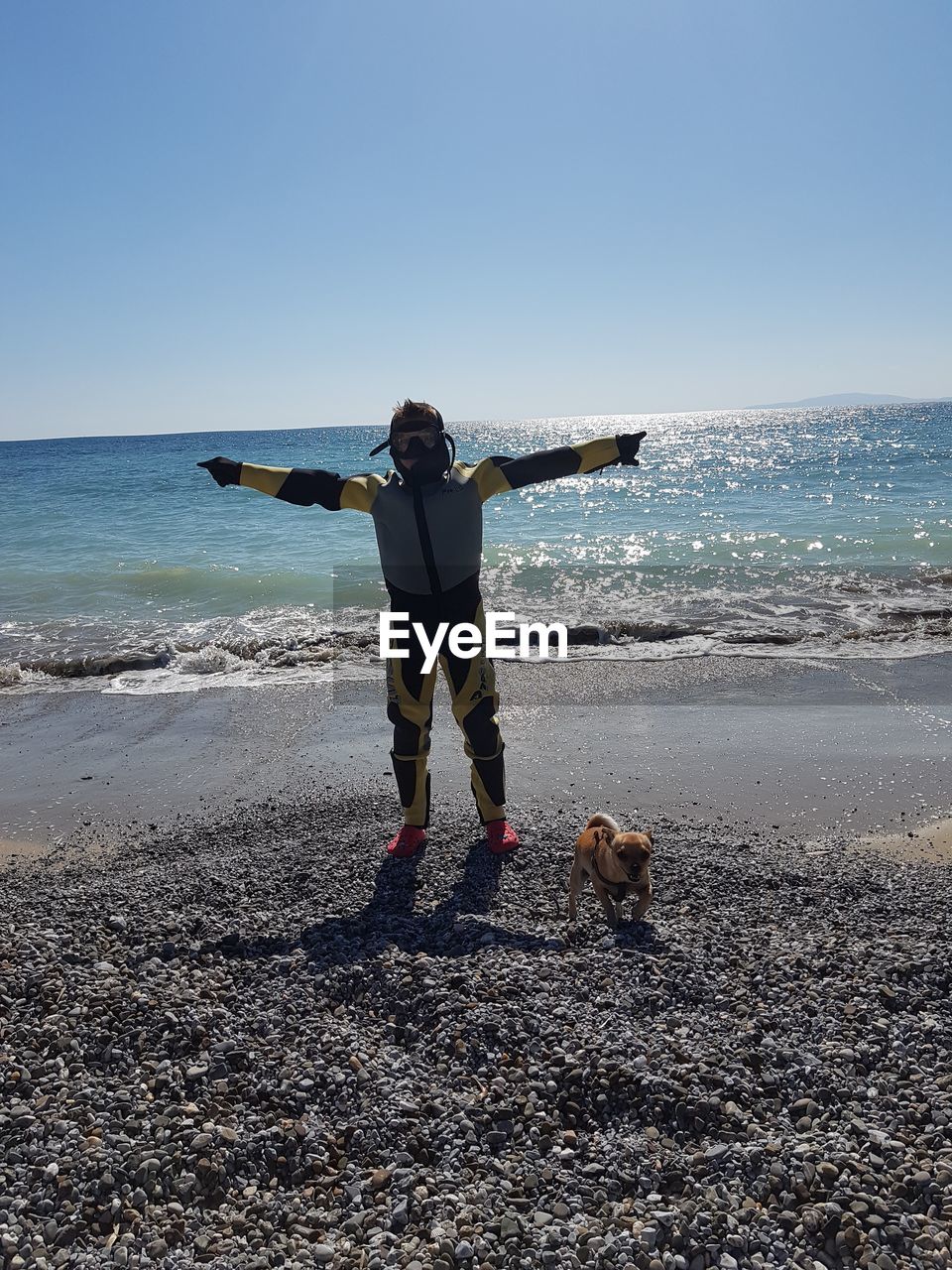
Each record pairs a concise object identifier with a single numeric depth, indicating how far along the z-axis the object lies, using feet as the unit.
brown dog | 13.92
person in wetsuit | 17.76
